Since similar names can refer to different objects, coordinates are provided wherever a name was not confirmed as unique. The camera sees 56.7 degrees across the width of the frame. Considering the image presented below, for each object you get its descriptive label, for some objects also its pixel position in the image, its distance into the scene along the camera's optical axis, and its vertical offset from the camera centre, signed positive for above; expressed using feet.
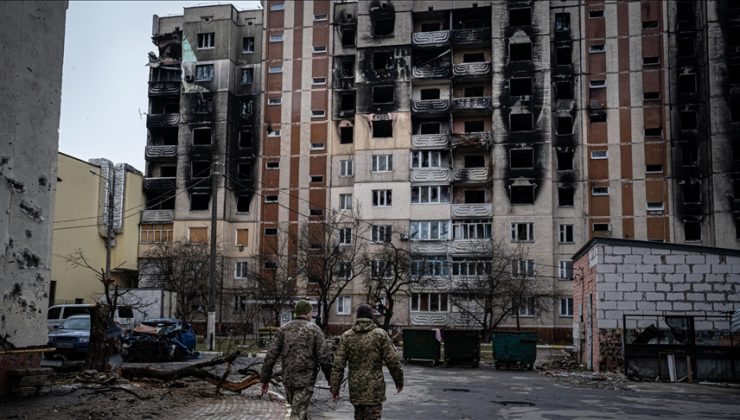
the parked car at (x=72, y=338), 77.30 -6.20
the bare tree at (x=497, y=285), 162.20 +0.65
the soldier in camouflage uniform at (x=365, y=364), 26.99 -3.10
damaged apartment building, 173.78 +41.31
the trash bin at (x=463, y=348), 87.40 -7.70
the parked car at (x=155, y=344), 79.36 -7.10
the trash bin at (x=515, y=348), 84.74 -7.47
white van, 92.86 -3.82
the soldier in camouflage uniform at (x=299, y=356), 28.22 -2.95
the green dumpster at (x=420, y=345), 88.63 -7.59
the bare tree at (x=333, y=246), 156.25 +9.85
